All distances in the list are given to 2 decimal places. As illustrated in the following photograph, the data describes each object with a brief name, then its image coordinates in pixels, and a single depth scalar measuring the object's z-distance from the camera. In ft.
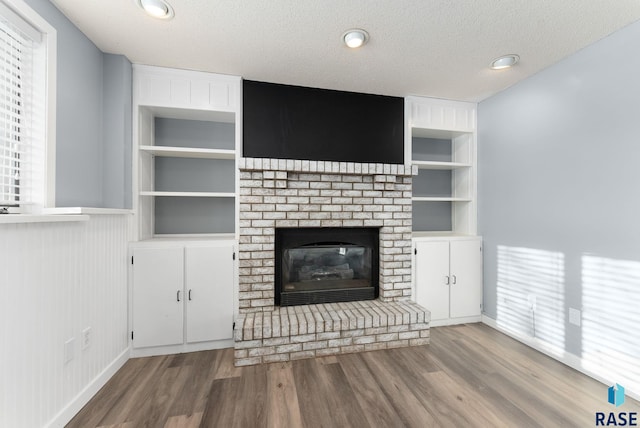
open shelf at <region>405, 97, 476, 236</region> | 9.70
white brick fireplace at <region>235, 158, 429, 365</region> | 7.35
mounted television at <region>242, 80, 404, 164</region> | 8.31
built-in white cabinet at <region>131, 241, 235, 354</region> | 7.39
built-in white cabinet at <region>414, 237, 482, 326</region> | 9.38
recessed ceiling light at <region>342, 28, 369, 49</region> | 6.06
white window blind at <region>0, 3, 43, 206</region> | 4.64
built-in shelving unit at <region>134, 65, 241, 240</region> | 7.78
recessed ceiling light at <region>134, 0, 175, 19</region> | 5.29
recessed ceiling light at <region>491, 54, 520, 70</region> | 7.07
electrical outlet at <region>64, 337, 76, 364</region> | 5.11
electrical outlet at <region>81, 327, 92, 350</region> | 5.62
